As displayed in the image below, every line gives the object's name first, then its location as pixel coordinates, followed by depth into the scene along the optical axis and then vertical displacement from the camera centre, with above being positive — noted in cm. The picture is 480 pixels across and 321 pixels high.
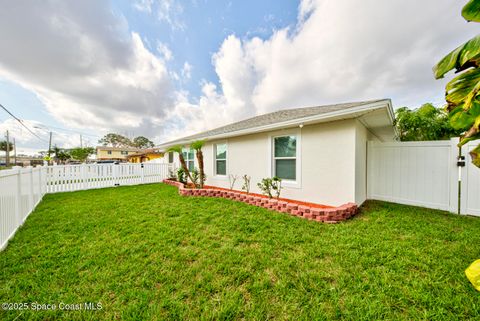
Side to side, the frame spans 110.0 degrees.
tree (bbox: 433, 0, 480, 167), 121 +66
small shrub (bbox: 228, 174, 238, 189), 704 -89
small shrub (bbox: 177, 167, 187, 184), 861 -98
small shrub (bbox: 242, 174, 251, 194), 649 -94
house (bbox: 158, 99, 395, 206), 430 +25
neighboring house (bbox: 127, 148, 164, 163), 2669 +28
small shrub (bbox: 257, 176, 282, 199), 510 -88
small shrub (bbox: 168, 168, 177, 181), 1102 -109
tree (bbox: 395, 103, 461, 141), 938 +200
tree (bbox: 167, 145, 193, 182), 708 +11
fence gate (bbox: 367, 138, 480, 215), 400 -46
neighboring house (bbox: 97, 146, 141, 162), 4088 +140
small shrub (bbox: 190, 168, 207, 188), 743 -78
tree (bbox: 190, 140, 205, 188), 657 +16
